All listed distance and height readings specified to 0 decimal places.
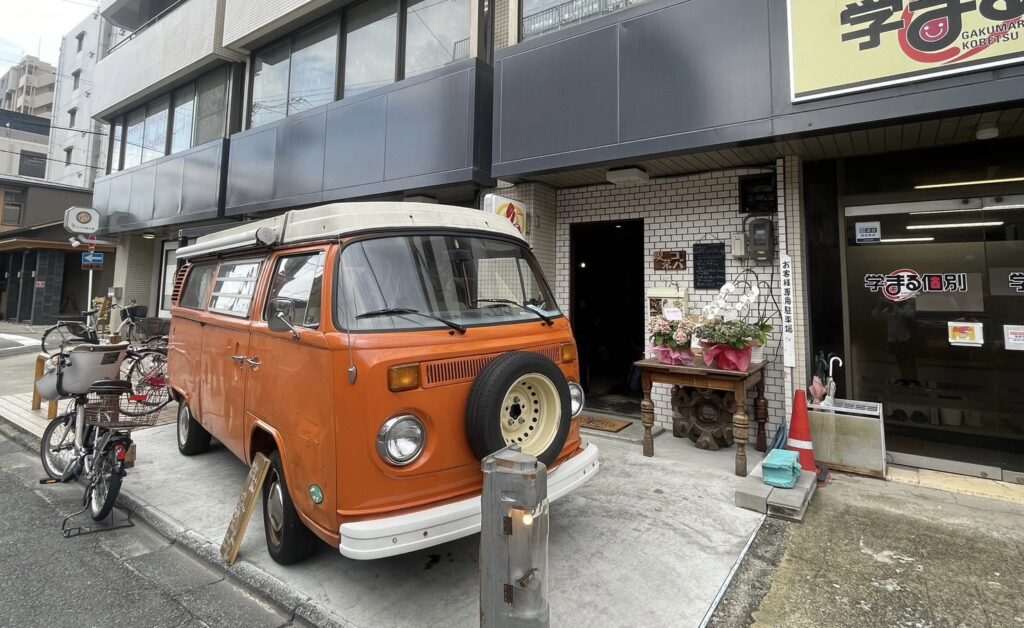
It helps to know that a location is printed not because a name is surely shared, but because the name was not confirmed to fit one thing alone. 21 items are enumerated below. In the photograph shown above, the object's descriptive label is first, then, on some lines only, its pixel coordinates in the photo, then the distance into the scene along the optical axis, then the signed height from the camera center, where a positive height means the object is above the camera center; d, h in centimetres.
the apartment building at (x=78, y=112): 2673 +1285
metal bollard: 183 -83
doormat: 627 -120
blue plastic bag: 407 -114
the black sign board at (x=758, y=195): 560 +169
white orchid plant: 514 +38
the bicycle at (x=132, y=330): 989 -6
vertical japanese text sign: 472 +24
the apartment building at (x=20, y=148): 3497 +1318
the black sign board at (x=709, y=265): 587 +88
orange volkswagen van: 253 -24
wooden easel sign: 318 -119
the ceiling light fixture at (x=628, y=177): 591 +200
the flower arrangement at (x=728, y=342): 473 -5
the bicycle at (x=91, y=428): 388 -90
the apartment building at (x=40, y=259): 1980 +304
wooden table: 465 -48
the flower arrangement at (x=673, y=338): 509 -2
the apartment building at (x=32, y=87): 4184 +2137
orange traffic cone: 448 -93
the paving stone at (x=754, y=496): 392 -131
